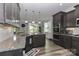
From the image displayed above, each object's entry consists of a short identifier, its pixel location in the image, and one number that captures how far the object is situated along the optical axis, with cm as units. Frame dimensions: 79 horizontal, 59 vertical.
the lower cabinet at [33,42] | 174
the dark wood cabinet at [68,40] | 125
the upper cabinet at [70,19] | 128
